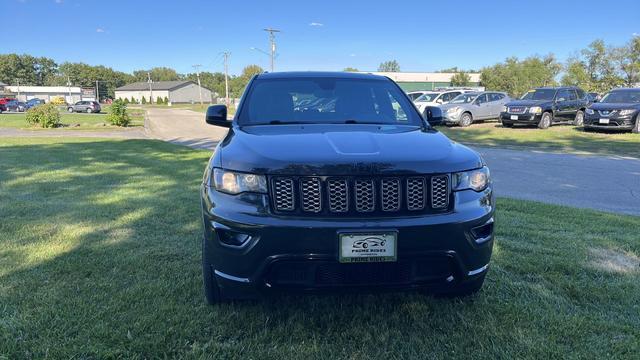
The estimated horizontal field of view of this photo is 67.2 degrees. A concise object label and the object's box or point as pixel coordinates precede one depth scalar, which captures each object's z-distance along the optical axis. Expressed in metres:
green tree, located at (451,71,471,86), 76.18
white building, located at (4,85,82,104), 110.12
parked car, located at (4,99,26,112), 56.95
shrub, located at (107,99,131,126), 27.36
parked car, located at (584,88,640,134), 16.69
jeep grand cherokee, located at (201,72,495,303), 2.50
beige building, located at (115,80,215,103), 125.50
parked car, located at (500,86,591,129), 19.53
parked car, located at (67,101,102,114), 58.09
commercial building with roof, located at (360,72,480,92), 75.58
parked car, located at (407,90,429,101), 27.47
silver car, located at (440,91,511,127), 21.86
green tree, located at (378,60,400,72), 127.78
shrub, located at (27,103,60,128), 25.16
